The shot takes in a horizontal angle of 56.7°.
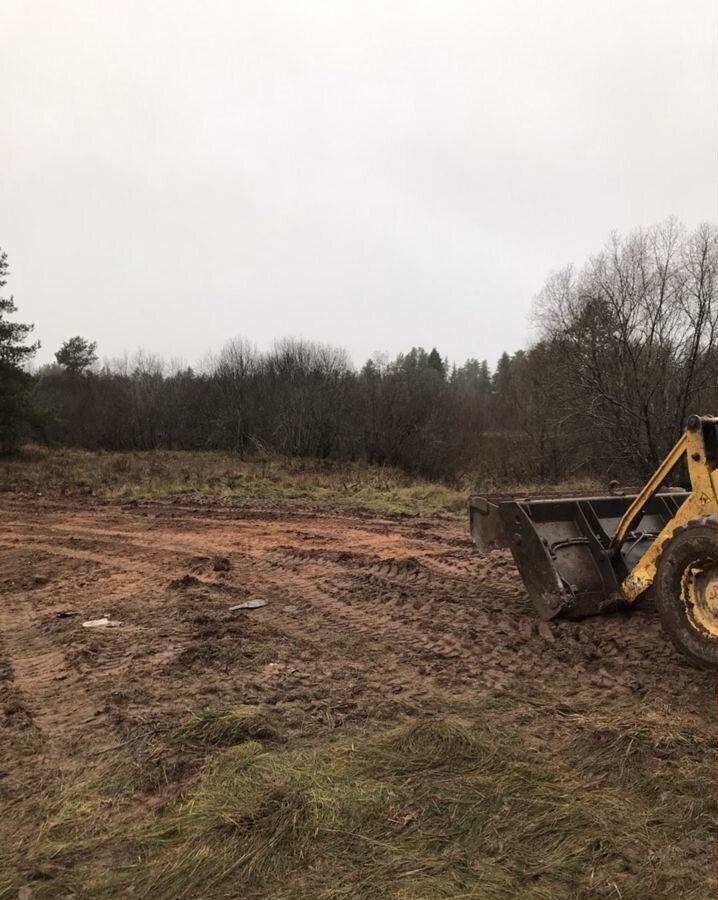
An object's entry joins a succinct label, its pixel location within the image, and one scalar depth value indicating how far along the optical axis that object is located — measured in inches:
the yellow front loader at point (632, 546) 173.6
